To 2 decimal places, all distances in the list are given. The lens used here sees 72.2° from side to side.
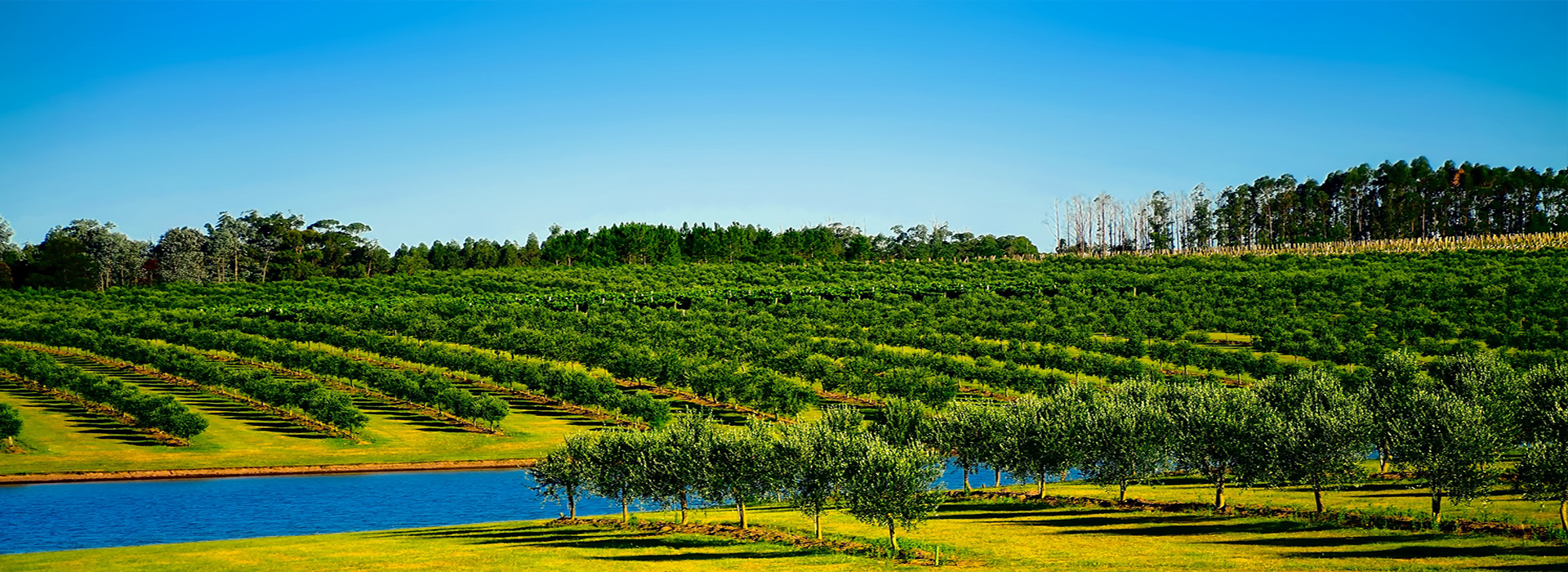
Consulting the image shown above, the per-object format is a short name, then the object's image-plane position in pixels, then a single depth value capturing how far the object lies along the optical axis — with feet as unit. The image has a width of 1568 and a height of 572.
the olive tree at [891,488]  238.68
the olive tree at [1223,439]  269.85
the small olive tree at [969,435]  326.65
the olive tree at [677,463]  275.39
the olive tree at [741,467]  268.82
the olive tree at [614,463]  286.46
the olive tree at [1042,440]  308.40
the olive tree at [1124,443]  297.12
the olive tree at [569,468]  291.58
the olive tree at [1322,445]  257.14
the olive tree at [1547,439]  212.23
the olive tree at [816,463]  247.91
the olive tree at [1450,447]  231.30
